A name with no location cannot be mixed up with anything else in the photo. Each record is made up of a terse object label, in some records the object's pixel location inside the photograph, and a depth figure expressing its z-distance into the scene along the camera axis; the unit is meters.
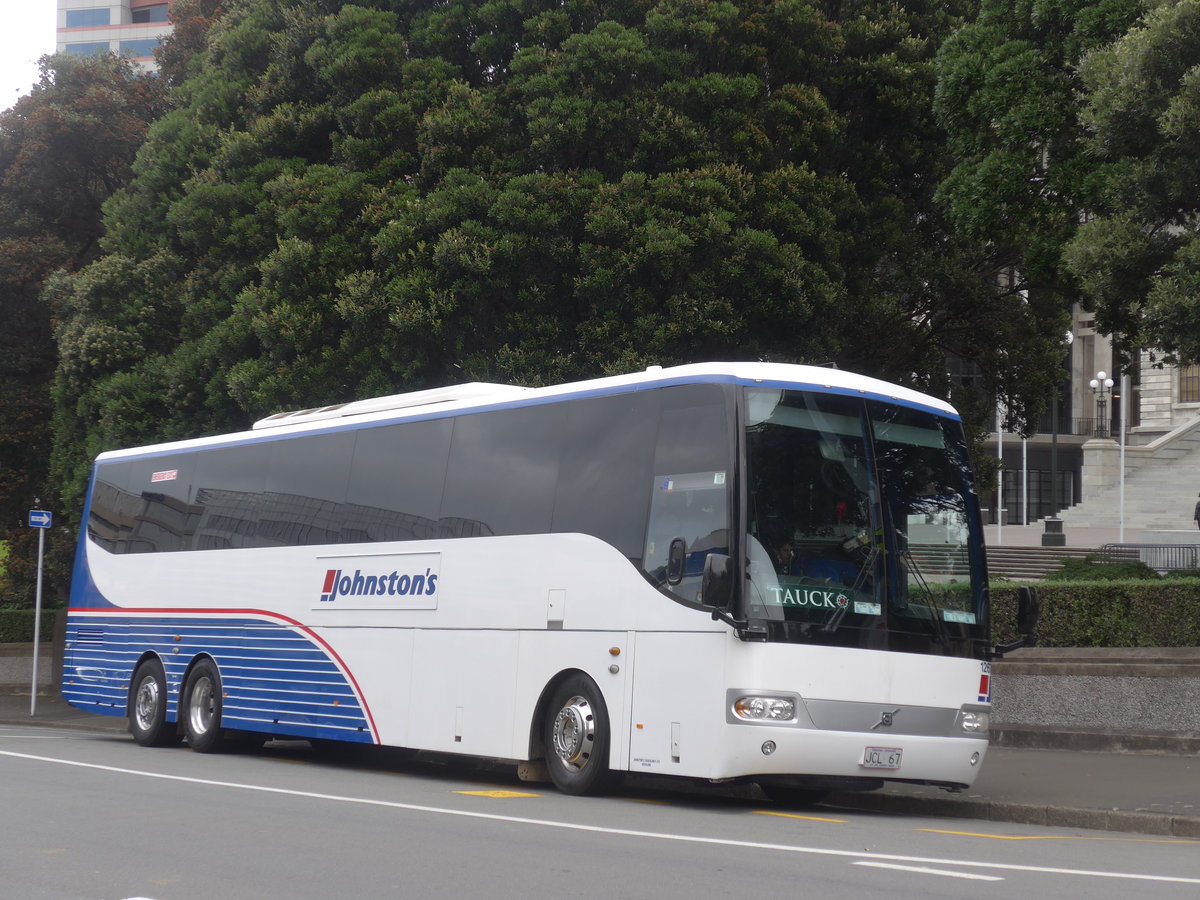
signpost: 24.43
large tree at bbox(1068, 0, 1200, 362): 16.16
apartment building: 86.81
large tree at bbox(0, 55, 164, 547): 30.58
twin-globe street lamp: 54.24
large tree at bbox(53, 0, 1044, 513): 20.27
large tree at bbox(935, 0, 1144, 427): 19.61
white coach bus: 10.50
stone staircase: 52.81
